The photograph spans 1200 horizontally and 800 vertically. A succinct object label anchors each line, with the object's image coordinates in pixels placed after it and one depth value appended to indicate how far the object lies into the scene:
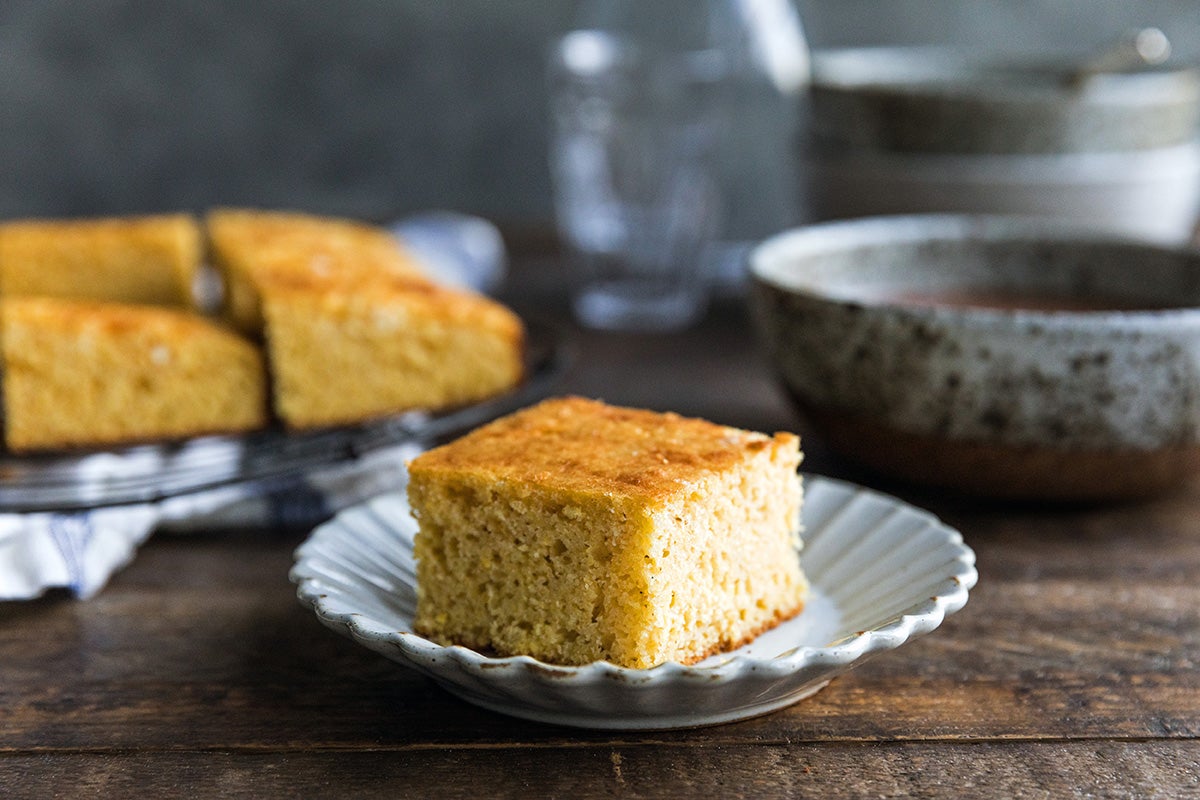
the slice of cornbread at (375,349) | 0.91
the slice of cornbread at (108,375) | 0.90
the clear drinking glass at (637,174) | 1.02
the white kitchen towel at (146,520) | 0.75
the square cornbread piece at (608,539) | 0.69
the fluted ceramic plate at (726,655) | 0.66
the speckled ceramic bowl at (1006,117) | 0.94
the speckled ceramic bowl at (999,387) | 0.78
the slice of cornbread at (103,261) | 0.98
